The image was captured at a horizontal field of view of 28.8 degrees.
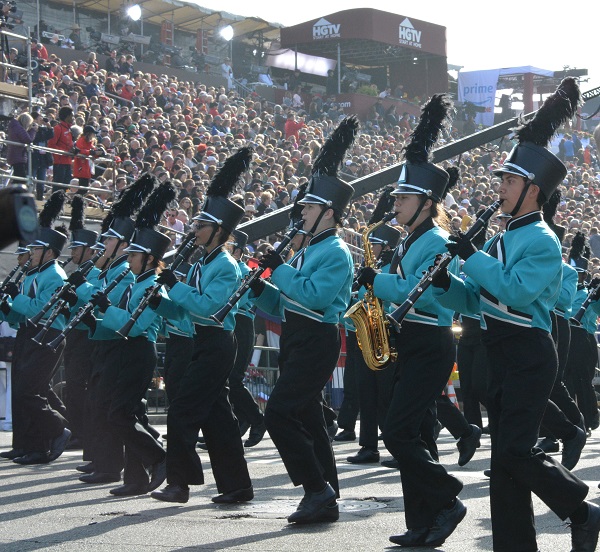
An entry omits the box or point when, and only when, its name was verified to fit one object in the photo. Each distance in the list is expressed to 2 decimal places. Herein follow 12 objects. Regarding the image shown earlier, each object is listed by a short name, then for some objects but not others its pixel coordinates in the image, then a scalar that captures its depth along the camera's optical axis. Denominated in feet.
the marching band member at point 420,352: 21.33
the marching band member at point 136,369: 28.81
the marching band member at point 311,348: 24.03
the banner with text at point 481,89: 135.95
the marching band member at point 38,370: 35.81
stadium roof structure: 113.80
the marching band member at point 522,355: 18.69
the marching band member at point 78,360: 36.37
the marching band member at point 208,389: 26.37
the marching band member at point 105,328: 30.32
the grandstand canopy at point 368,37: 125.18
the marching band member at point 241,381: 39.60
